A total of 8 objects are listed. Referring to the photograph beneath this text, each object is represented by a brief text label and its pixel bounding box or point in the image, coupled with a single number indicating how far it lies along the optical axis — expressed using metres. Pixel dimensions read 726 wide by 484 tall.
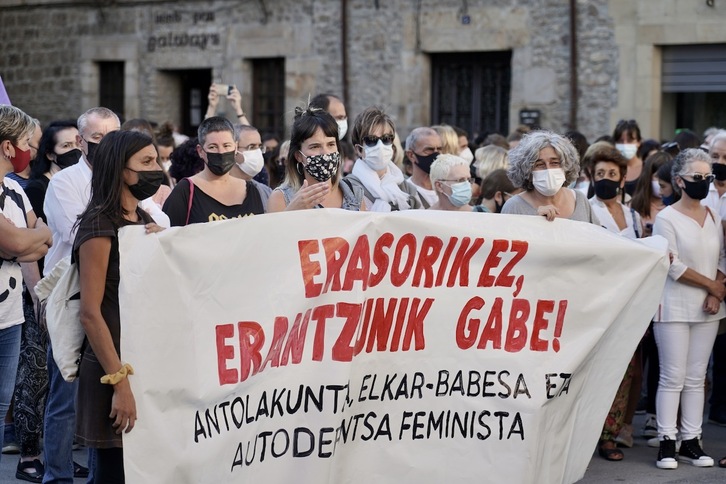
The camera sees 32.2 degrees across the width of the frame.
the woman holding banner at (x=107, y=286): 4.83
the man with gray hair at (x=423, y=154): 8.16
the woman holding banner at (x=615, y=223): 7.64
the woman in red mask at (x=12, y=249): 5.53
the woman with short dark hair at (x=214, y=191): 6.33
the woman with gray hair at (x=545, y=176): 6.70
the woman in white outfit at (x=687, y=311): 7.26
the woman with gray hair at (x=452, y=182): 7.03
